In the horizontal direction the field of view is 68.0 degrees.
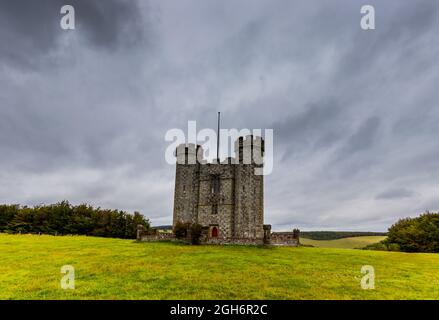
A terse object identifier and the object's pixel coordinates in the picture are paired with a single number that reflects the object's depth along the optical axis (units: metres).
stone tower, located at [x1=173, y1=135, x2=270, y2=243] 43.47
